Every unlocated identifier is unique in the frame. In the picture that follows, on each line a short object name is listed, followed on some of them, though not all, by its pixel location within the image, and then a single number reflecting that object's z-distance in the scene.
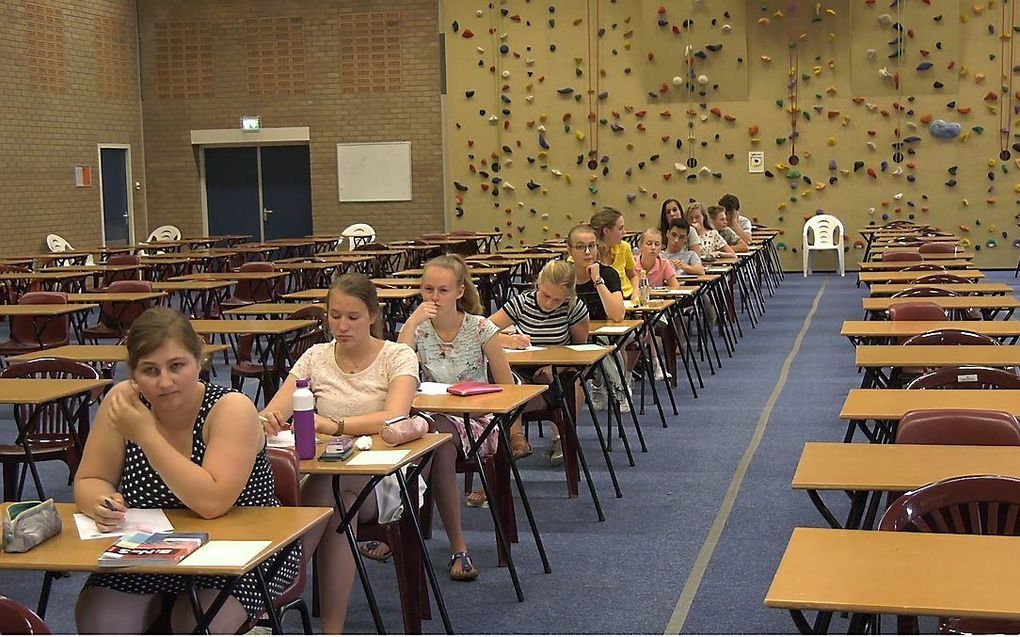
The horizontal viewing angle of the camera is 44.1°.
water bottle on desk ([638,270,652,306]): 7.92
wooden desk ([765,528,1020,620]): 2.15
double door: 19.67
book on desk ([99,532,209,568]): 2.60
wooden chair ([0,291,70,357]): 8.45
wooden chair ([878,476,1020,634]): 2.74
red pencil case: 4.61
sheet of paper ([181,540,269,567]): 2.58
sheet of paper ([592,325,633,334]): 6.57
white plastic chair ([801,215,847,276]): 17.44
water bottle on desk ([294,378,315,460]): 3.56
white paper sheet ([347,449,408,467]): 3.48
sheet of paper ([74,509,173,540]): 2.85
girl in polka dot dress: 2.89
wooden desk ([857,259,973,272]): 9.91
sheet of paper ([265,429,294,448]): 3.70
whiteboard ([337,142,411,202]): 18.84
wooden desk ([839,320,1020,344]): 6.04
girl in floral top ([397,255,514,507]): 5.05
